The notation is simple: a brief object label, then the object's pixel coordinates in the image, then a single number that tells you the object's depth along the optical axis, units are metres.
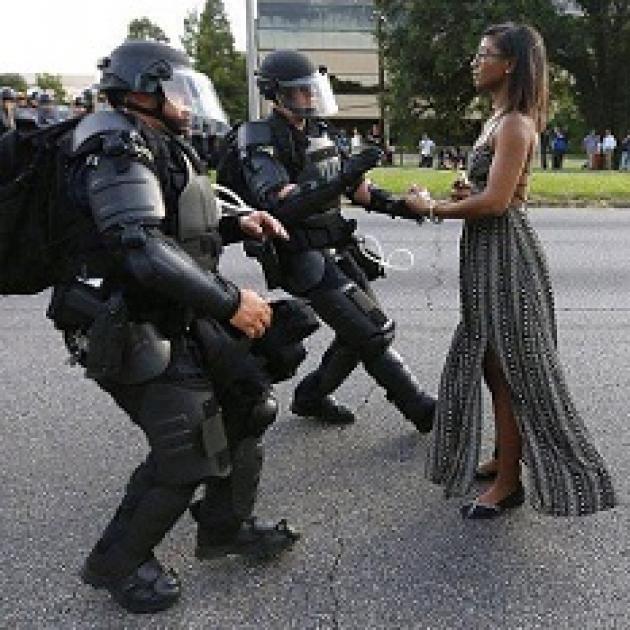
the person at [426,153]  34.38
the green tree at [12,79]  64.03
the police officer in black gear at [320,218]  3.50
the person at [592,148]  31.75
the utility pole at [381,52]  39.00
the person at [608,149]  31.48
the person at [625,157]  30.19
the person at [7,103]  8.85
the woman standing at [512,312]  2.93
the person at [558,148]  30.72
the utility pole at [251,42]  17.92
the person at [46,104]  9.74
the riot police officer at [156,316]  2.30
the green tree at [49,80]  74.29
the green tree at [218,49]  48.41
